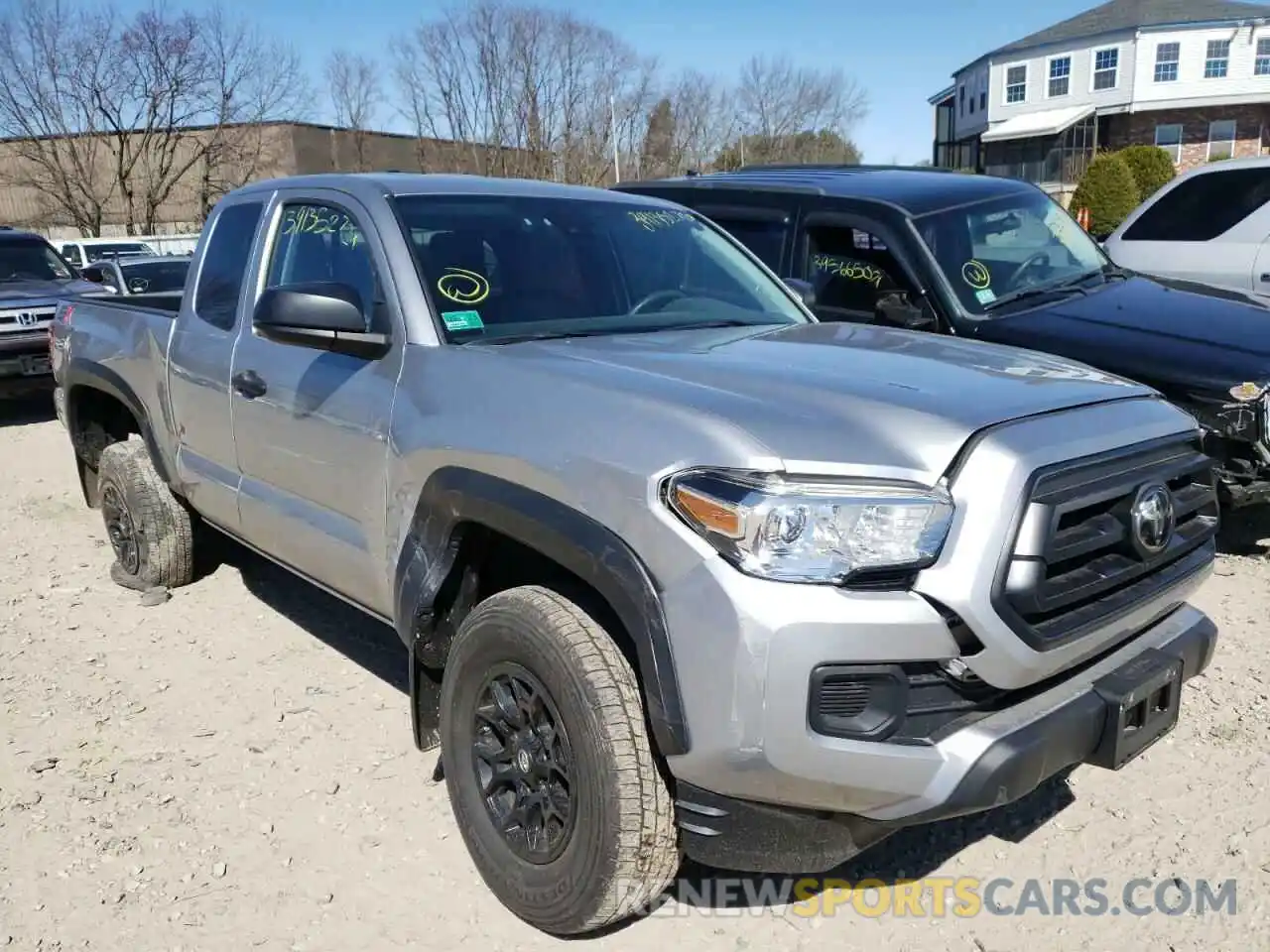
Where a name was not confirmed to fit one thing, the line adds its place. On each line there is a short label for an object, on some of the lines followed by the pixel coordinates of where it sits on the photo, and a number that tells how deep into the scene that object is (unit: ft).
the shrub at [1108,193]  88.43
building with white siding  139.23
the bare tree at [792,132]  143.23
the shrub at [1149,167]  96.43
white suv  25.29
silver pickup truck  6.80
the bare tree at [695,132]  127.03
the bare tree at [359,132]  126.37
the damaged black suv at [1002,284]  15.10
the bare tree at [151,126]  111.86
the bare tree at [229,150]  121.19
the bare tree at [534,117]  111.04
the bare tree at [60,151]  110.22
